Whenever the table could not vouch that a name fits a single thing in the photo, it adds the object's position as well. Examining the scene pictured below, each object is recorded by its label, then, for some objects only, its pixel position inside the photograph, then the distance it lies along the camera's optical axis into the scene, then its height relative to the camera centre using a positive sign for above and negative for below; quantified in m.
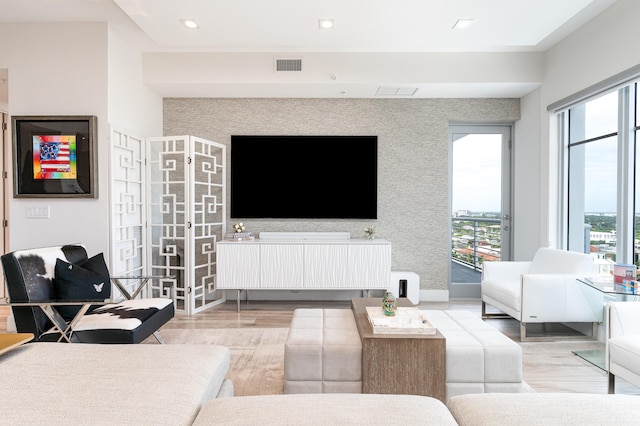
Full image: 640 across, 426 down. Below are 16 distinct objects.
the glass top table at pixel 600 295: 2.50 -0.62
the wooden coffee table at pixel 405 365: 1.92 -0.82
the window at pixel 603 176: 3.00 +0.30
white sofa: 1.07 -0.60
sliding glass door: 4.66 +0.13
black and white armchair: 2.28 -0.63
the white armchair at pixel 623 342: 1.93 -0.74
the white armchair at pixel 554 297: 3.05 -0.74
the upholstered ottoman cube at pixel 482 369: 1.92 -0.84
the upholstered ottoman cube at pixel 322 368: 1.95 -0.85
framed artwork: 3.35 +0.48
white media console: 4.02 -0.63
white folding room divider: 3.70 -0.07
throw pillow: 2.56 -0.55
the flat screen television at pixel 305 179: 4.47 +0.36
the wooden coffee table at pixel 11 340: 1.50 -0.57
